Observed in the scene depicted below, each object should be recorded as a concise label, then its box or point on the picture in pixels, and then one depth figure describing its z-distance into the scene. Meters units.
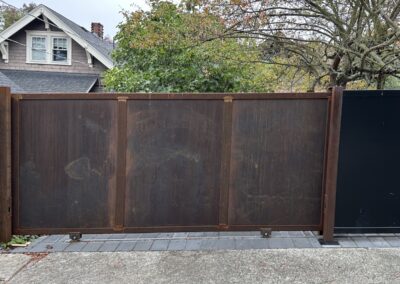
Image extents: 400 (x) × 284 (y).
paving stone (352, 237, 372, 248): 3.39
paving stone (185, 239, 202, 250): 3.37
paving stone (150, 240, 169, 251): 3.38
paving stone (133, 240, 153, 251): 3.37
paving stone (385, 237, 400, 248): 3.41
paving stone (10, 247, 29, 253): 3.34
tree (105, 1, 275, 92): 5.82
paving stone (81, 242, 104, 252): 3.33
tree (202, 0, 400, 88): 5.83
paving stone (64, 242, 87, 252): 3.34
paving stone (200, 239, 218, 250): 3.37
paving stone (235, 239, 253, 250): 3.38
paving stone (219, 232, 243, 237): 3.68
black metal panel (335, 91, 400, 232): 3.36
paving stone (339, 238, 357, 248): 3.37
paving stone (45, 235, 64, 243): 3.59
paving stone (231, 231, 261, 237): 3.65
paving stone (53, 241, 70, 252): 3.36
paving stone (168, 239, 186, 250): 3.37
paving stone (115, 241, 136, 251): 3.35
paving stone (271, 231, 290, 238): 3.62
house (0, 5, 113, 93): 12.64
